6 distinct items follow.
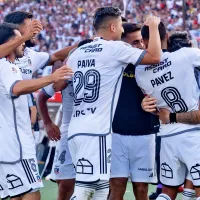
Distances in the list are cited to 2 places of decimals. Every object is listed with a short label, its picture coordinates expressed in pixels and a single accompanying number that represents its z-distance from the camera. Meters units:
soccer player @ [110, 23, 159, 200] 13.66
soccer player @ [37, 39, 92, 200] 14.56
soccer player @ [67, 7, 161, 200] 11.98
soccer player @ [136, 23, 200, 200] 12.00
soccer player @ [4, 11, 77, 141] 14.30
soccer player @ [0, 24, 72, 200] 12.08
